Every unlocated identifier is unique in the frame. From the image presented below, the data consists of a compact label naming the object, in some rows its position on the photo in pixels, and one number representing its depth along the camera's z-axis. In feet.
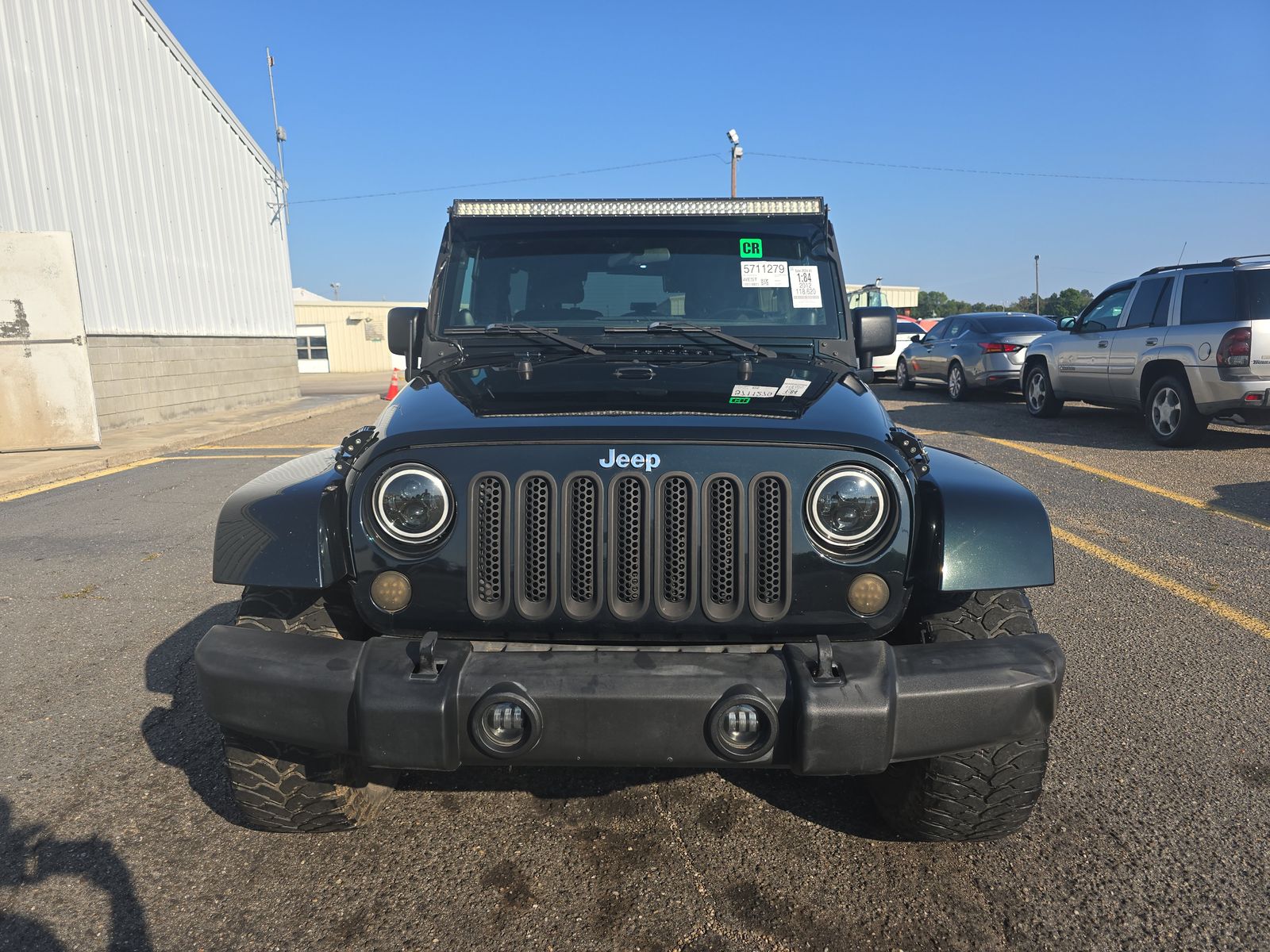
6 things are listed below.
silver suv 25.94
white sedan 61.82
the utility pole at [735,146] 99.40
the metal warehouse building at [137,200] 36.04
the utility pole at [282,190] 63.21
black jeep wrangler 6.43
